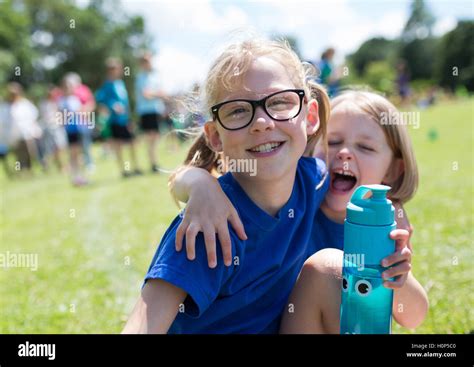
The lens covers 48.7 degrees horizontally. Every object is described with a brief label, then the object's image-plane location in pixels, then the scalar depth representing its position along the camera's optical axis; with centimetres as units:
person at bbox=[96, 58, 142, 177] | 932
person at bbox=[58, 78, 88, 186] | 966
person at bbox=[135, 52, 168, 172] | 914
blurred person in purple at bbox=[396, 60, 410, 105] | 2042
